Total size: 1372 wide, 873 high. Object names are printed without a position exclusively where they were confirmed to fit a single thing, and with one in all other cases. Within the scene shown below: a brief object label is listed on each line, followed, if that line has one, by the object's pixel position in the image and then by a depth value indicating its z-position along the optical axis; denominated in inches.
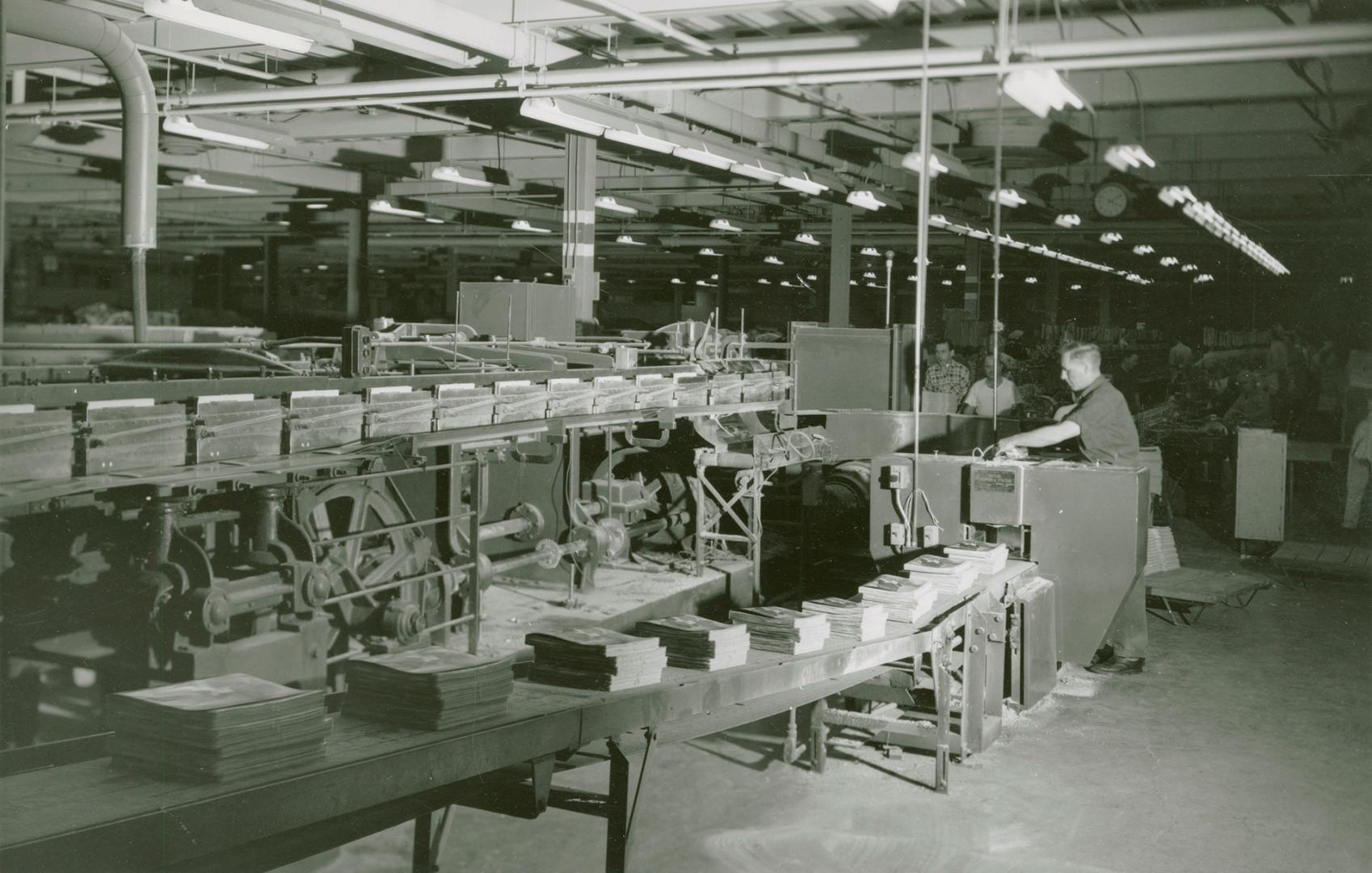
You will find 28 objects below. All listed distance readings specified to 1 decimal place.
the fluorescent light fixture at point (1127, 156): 423.2
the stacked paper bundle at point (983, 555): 233.3
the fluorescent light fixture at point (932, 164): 467.5
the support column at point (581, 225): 518.3
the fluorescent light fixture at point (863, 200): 581.0
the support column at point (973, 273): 900.0
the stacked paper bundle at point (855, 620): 178.5
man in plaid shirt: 511.5
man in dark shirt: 272.2
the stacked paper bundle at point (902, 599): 193.9
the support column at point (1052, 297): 1096.8
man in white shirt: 452.8
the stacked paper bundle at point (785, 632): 166.9
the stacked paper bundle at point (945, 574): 214.7
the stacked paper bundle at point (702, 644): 153.8
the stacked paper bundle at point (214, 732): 102.1
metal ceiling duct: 184.2
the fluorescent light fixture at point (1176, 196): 511.2
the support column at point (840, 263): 745.6
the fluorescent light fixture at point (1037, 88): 246.8
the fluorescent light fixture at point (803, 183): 540.1
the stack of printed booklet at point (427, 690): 120.2
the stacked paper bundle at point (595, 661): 138.6
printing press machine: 195.8
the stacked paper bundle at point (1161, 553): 349.4
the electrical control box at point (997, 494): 260.1
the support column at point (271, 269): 949.2
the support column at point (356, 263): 753.6
